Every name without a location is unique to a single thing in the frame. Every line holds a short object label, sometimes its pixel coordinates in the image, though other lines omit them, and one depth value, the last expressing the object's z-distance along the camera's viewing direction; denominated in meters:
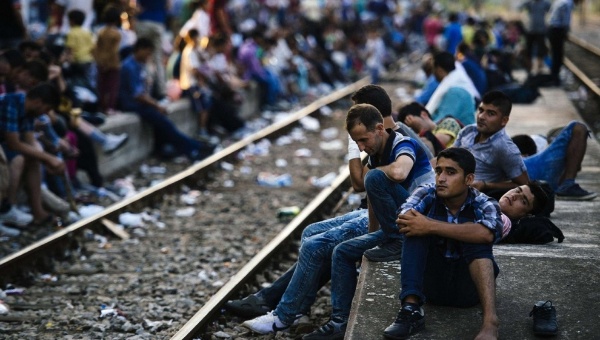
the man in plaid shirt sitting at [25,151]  17.73
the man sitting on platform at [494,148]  14.12
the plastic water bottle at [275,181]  23.34
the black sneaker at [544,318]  9.35
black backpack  12.87
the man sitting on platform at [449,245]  9.55
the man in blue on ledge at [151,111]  26.59
